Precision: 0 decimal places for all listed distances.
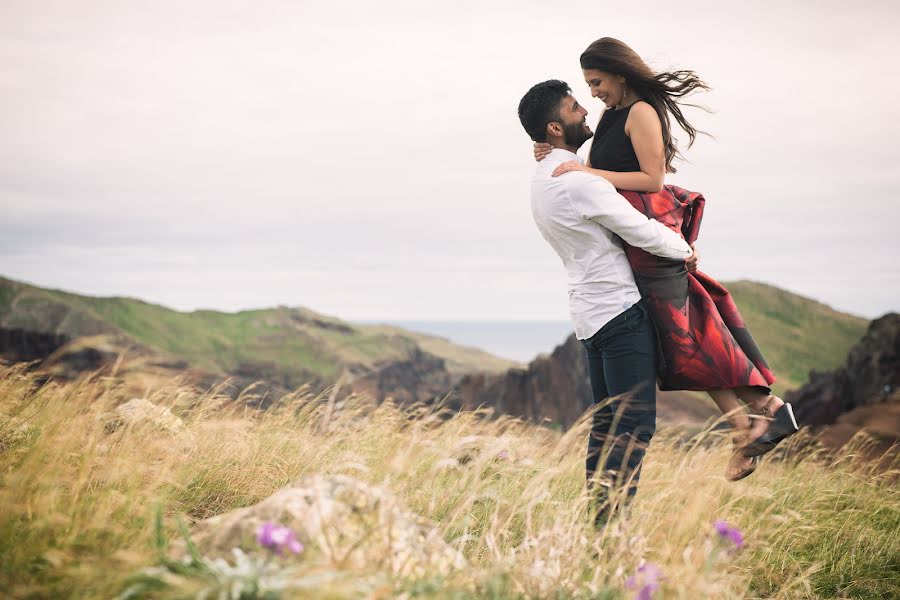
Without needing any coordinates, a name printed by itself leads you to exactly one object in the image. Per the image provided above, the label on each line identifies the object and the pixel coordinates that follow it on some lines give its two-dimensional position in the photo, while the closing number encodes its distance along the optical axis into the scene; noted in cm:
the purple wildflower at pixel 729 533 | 306
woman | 442
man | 423
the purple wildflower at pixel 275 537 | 267
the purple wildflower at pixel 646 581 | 292
